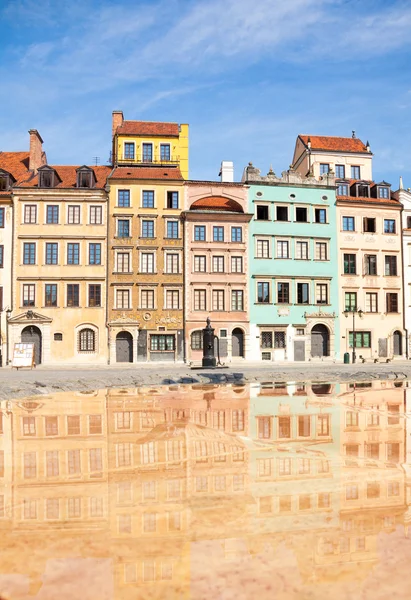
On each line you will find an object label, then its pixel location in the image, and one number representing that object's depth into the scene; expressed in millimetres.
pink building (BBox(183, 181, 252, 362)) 41647
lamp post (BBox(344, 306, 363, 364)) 43719
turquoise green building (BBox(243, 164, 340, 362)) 42812
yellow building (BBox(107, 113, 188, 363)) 40875
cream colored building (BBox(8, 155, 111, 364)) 40031
